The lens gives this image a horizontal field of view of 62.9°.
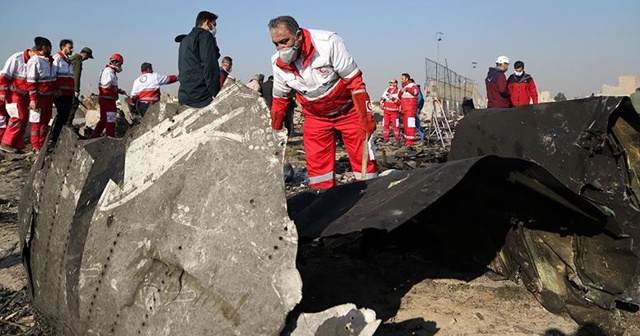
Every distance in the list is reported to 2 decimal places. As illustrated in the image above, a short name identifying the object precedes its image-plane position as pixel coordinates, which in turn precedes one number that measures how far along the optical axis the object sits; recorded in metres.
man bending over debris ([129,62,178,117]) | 10.01
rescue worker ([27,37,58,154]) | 8.30
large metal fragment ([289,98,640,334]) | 2.54
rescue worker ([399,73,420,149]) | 12.89
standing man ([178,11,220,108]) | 5.79
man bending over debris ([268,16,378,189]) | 3.97
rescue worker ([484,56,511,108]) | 9.49
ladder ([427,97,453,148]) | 14.31
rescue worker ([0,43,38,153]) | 8.44
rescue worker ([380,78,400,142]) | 15.15
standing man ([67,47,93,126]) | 10.32
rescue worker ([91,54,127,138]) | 9.63
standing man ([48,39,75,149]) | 8.71
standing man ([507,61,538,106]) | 9.58
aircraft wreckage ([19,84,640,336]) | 2.05
